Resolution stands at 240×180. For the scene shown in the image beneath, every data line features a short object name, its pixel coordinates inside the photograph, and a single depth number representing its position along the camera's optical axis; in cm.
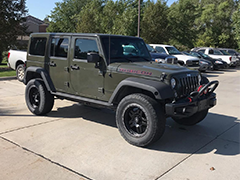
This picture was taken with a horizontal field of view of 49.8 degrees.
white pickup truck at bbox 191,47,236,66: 2047
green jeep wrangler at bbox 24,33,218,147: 411
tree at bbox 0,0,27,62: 1567
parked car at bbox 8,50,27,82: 1100
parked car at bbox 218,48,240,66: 2206
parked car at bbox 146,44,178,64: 1248
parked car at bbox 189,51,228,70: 1859
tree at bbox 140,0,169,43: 2594
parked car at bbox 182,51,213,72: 1648
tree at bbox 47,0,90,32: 5066
